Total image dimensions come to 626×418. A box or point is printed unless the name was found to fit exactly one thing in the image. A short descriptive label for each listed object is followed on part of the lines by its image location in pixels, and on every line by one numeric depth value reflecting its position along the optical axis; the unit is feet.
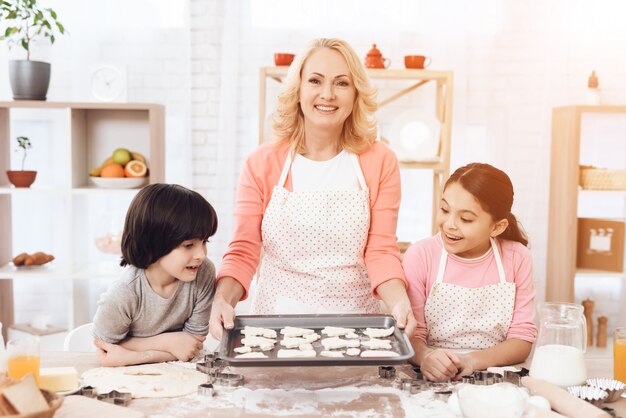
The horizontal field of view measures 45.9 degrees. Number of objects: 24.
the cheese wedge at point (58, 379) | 5.83
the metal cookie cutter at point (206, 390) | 5.88
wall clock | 13.79
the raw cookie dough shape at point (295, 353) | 5.98
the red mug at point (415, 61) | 13.70
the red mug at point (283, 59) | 13.55
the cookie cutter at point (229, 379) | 6.09
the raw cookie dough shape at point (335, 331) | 6.67
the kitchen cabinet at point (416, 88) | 13.57
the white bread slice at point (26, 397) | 4.71
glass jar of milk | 6.04
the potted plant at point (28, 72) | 12.57
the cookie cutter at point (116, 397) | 5.72
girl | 7.61
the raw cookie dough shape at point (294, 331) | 6.66
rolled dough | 5.95
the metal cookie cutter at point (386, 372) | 6.33
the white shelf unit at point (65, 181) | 13.21
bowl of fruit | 13.19
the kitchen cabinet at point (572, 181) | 14.20
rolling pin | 5.21
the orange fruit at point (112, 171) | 13.17
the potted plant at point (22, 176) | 13.23
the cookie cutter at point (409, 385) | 6.03
